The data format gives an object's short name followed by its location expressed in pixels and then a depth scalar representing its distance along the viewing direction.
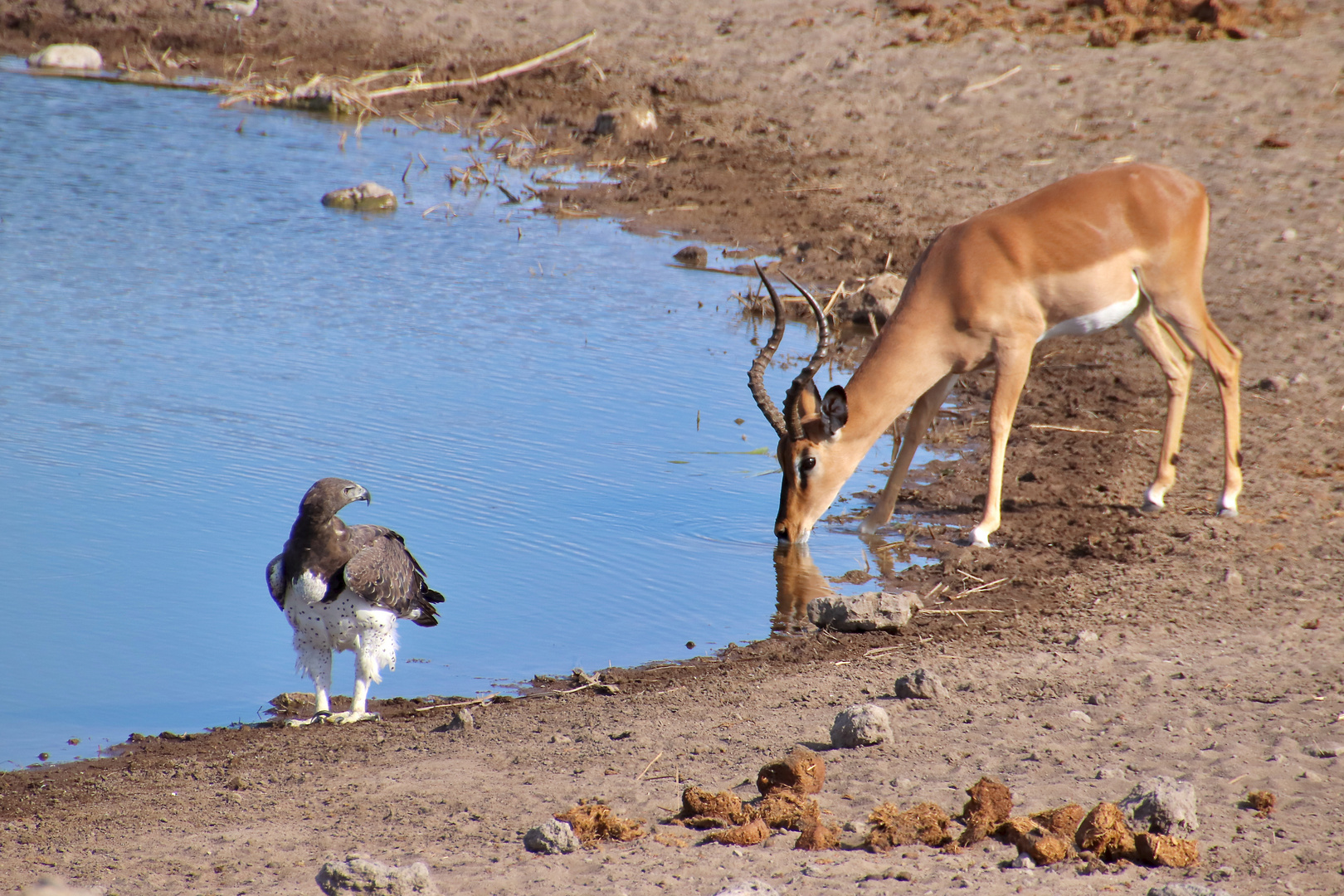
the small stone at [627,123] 35.62
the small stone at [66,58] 43.44
